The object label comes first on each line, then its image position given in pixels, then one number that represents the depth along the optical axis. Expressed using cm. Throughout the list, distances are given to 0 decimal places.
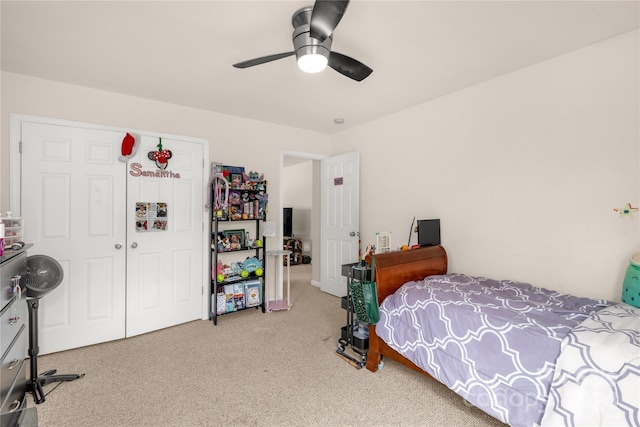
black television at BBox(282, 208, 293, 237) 692
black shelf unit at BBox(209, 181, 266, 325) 330
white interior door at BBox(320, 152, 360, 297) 399
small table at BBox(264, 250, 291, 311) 365
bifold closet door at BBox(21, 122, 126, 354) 256
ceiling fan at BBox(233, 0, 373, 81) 147
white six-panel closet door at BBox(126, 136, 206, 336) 299
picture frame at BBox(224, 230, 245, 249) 346
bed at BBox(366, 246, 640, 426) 130
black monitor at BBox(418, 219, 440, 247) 306
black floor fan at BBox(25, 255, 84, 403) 204
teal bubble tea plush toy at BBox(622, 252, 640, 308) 188
